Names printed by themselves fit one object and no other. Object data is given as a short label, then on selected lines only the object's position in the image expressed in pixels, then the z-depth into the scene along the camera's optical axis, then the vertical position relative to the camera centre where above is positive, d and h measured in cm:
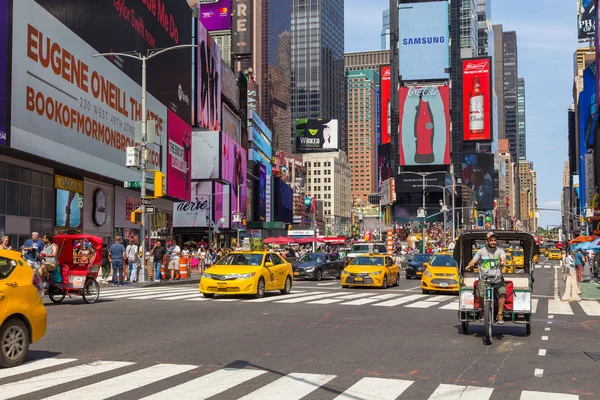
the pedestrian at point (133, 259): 2920 -125
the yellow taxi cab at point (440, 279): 2384 -173
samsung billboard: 14900 +4113
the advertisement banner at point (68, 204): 3569 +137
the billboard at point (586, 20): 11725 +3685
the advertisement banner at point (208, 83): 6794 +1502
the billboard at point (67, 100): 2933 +654
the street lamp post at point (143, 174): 2786 +223
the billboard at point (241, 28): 12442 +3837
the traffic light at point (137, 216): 2667 +52
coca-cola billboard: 15200 +2294
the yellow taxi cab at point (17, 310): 861 -104
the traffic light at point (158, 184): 2658 +175
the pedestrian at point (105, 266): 2928 -162
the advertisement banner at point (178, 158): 5262 +569
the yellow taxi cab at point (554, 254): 9150 -335
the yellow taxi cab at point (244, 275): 1992 -136
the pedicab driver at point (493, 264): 1152 -60
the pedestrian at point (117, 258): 2580 -108
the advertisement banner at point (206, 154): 7312 +801
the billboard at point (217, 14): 11475 +3584
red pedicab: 1783 -105
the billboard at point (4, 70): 2744 +637
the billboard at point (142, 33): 3619 +1211
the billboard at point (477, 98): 16150 +3086
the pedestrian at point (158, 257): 2950 -119
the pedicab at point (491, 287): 1147 -103
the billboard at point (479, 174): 18212 +1456
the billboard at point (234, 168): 7656 +732
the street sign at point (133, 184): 2892 +190
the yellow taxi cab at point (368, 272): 2625 -167
